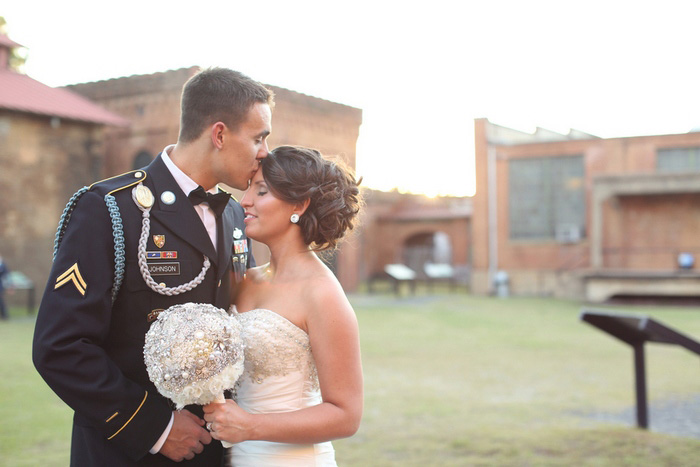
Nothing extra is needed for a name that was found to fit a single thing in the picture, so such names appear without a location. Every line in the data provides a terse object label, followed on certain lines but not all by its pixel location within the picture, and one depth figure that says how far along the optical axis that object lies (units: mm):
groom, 2264
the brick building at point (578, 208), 26125
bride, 2504
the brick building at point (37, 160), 20359
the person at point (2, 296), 16484
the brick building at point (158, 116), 23719
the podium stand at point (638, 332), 6156
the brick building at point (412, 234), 38156
